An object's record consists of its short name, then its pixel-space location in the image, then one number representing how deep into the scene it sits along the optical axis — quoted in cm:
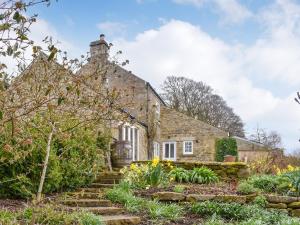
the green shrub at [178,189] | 594
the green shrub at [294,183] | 625
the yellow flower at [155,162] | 696
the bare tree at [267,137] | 2119
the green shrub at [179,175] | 745
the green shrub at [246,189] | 612
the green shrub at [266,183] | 659
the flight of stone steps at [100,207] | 425
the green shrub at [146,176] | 655
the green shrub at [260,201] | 575
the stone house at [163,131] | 1726
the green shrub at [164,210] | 469
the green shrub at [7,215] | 358
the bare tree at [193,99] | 2371
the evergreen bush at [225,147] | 1801
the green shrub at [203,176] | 750
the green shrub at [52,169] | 513
